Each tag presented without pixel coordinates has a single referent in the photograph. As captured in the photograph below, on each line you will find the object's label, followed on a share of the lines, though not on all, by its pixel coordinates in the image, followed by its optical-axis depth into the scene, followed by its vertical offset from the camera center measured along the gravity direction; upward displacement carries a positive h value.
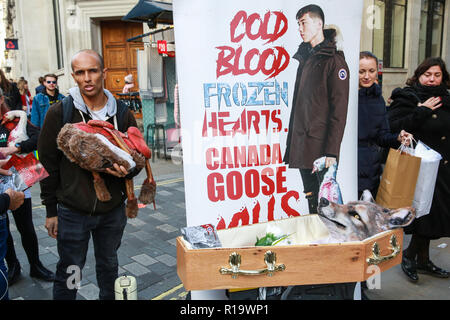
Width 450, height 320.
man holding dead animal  2.14 -0.50
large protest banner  1.89 -0.03
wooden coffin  1.50 -0.70
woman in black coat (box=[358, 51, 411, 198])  2.89 -0.23
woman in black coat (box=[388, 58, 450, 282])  3.09 -0.21
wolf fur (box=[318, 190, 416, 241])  1.76 -0.59
